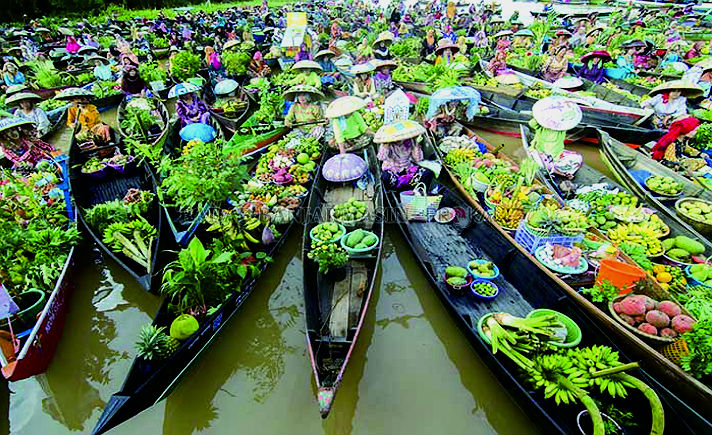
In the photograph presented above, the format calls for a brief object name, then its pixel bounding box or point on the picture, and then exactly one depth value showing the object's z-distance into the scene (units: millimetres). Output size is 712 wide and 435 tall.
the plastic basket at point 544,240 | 5031
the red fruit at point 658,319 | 3850
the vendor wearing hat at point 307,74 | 11406
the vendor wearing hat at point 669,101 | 7826
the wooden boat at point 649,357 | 3398
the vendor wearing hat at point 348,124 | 7383
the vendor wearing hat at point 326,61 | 15118
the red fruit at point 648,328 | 3834
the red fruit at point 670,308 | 3908
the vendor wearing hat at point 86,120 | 9086
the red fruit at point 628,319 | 4023
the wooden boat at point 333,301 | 3832
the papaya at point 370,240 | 5371
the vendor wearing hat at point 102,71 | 13938
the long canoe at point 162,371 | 3281
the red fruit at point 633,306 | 4020
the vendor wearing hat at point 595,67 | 12469
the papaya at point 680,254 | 5102
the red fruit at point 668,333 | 3787
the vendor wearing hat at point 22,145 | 7113
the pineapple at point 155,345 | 3878
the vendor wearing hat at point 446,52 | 13477
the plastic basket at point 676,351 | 3630
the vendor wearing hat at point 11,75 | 12633
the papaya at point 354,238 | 5363
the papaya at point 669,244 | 5262
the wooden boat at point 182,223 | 5695
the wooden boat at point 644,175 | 5794
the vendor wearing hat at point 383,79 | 11652
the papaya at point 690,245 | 5078
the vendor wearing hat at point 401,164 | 6984
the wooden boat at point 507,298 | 3525
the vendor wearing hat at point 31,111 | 8758
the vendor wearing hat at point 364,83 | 10805
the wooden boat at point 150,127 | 8867
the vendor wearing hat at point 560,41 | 14289
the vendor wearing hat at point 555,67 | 12441
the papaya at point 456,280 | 5059
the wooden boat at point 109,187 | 5688
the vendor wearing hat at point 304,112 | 9391
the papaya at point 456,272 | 5219
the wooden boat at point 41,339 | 3799
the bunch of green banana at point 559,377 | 3566
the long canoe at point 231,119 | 9641
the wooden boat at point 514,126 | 8750
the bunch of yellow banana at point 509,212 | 5680
